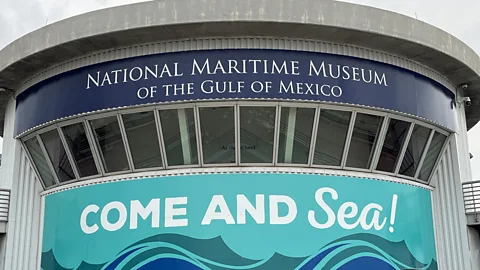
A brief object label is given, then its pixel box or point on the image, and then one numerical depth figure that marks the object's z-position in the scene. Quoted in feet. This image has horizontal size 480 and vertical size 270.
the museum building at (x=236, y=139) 49.44
